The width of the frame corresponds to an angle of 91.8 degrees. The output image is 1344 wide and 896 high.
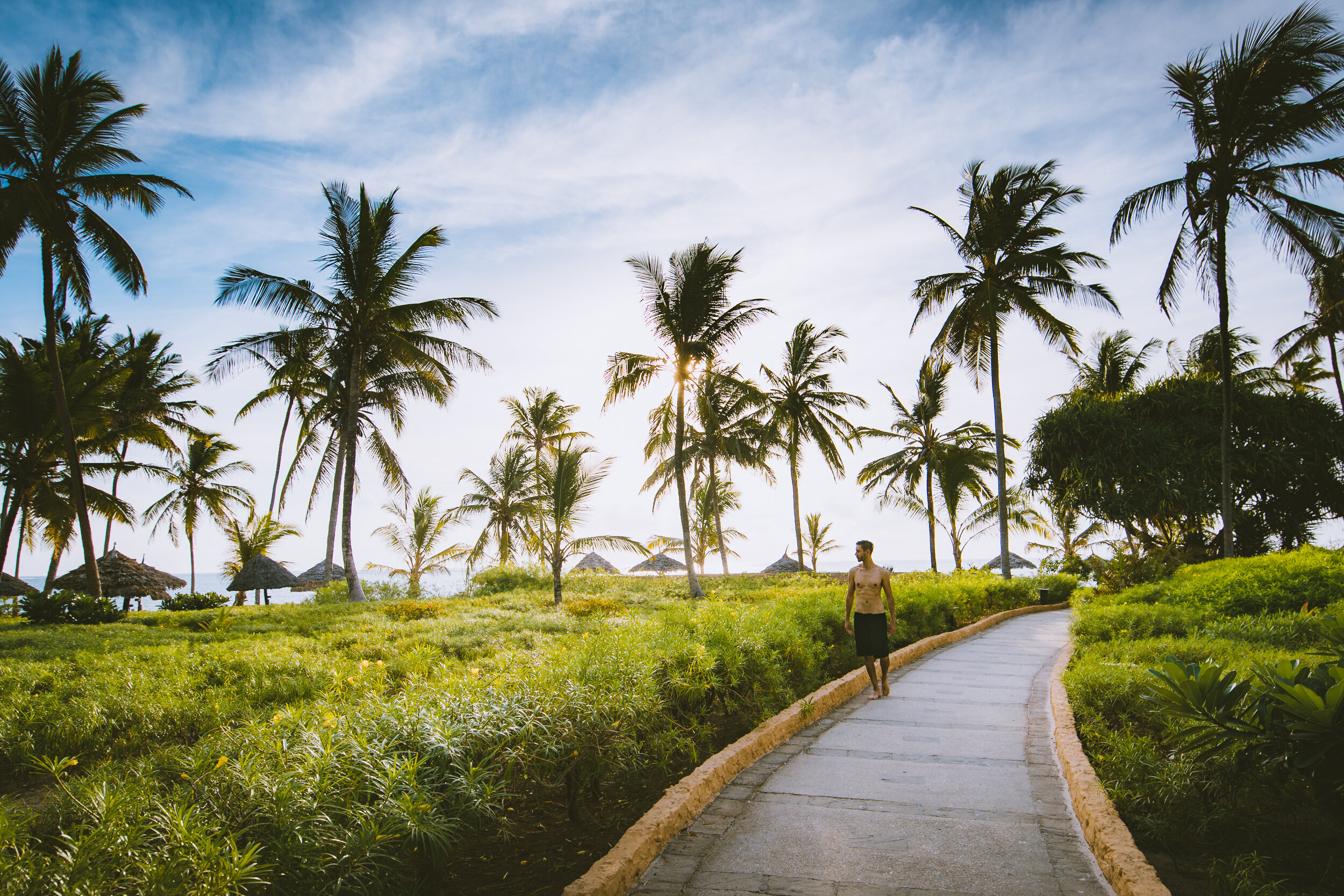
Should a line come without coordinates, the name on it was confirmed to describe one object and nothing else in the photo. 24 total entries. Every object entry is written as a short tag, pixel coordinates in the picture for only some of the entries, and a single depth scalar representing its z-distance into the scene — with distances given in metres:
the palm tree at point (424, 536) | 25.62
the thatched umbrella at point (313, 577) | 23.83
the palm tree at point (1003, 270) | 18.89
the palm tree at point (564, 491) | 16.31
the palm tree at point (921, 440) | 26.39
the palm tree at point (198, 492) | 27.11
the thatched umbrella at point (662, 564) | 34.59
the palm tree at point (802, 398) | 24.44
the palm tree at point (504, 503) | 25.67
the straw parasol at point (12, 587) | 20.45
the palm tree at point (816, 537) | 36.25
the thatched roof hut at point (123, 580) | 21.34
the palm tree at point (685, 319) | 17.83
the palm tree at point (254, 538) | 28.84
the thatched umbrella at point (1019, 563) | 33.53
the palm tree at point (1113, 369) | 26.16
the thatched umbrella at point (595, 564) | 33.66
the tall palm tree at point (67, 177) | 13.97
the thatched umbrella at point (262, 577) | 22.56
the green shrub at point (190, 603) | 19.61
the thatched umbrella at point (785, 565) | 31.59
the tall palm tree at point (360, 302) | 17.22
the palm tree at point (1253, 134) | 12.52
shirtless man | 6.52
